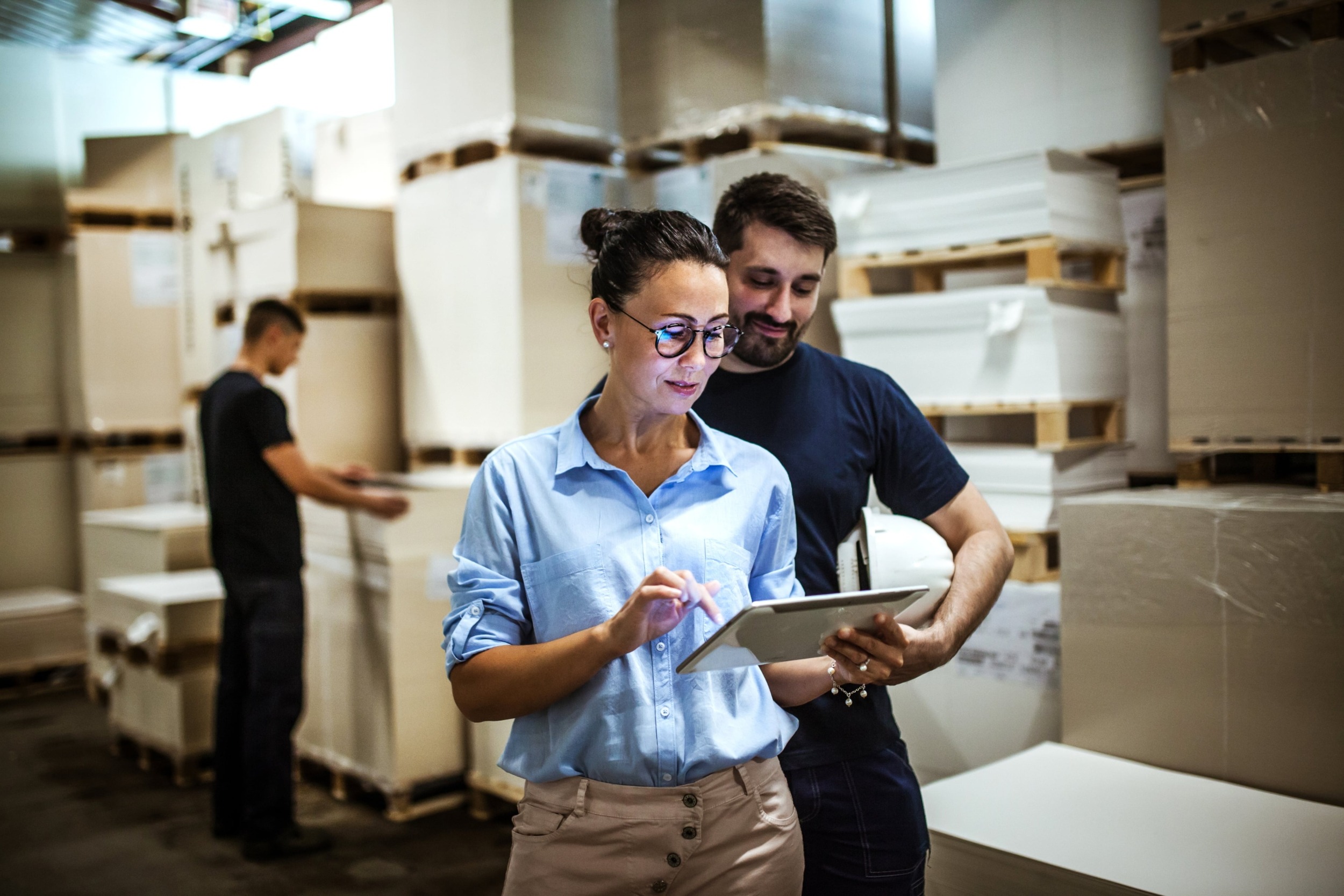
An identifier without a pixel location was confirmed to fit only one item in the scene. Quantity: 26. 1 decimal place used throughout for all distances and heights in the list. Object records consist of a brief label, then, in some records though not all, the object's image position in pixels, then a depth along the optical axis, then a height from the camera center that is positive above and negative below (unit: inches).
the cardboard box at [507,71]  179.0 +53.9
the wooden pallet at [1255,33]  114.4 +38.1
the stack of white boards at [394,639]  177.8 -39.9
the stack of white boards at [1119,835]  89.4 -40.7
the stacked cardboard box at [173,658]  205.0 -48.3
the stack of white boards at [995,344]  132.0 +4.5
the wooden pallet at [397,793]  181.8 -67.5
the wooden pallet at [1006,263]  132.9 +15.5
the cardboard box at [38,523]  302.5 -32.4
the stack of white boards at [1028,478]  134.1 -12.4
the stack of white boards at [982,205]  133.4 +22.1
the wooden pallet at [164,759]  207.0 -69.9
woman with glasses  63.3 -13.6
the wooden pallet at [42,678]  277.9 -70.1
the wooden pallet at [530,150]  181.8 +41.2
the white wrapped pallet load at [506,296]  177.3 +16.1
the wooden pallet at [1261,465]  117.2 -11.2
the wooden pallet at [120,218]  282.5 +48.1
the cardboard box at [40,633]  275.3 -57.2
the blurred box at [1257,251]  113.6 +13.0
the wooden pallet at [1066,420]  131.8 -5.4
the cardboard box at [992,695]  129.3 -37.5
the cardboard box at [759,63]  155.5 +47.1
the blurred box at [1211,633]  105.8 -26.3
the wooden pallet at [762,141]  156.6 +36.8
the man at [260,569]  171.0 -26.6
